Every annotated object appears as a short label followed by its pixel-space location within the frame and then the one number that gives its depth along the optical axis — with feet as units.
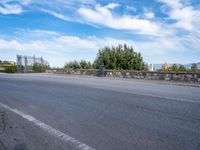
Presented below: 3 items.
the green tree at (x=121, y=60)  82.06
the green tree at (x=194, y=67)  56.68
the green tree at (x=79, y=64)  83.86
